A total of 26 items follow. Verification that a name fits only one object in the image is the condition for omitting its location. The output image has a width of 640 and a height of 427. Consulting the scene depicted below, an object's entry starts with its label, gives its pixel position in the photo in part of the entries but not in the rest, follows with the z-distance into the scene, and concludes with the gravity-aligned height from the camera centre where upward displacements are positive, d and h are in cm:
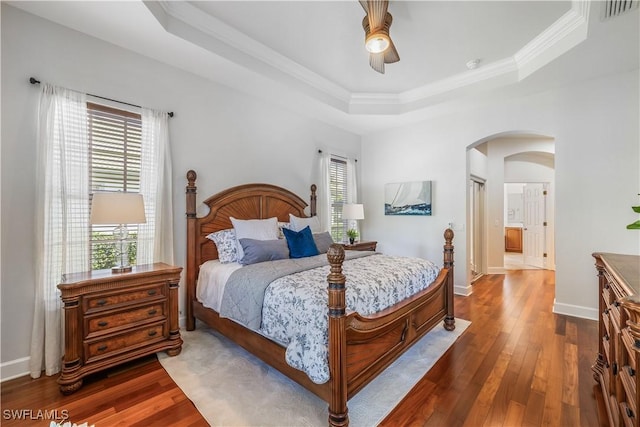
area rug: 179 -131
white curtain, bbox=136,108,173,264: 281 +24
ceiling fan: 216 +153
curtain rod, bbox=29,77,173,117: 223 +109
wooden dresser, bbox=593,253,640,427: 107 -68
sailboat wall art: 479 +29
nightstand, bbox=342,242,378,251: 444 -54
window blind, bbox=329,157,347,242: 508 +37
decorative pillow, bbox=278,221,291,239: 360 -17
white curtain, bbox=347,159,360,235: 536 +59
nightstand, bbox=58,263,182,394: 199 -85
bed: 164 -81
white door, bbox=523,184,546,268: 670 -28
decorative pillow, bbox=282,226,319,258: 316 -35
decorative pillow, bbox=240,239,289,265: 283 -39
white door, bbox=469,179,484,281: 574 -22
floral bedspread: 170 -64
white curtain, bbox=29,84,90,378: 221 +3
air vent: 219 +169
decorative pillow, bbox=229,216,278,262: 309 -19
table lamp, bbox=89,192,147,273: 218 +0
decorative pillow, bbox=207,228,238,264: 302 -35
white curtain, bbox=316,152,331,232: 477 +40
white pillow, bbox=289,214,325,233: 371 -13
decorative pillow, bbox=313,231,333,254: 351 -35
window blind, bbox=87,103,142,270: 255 +52
